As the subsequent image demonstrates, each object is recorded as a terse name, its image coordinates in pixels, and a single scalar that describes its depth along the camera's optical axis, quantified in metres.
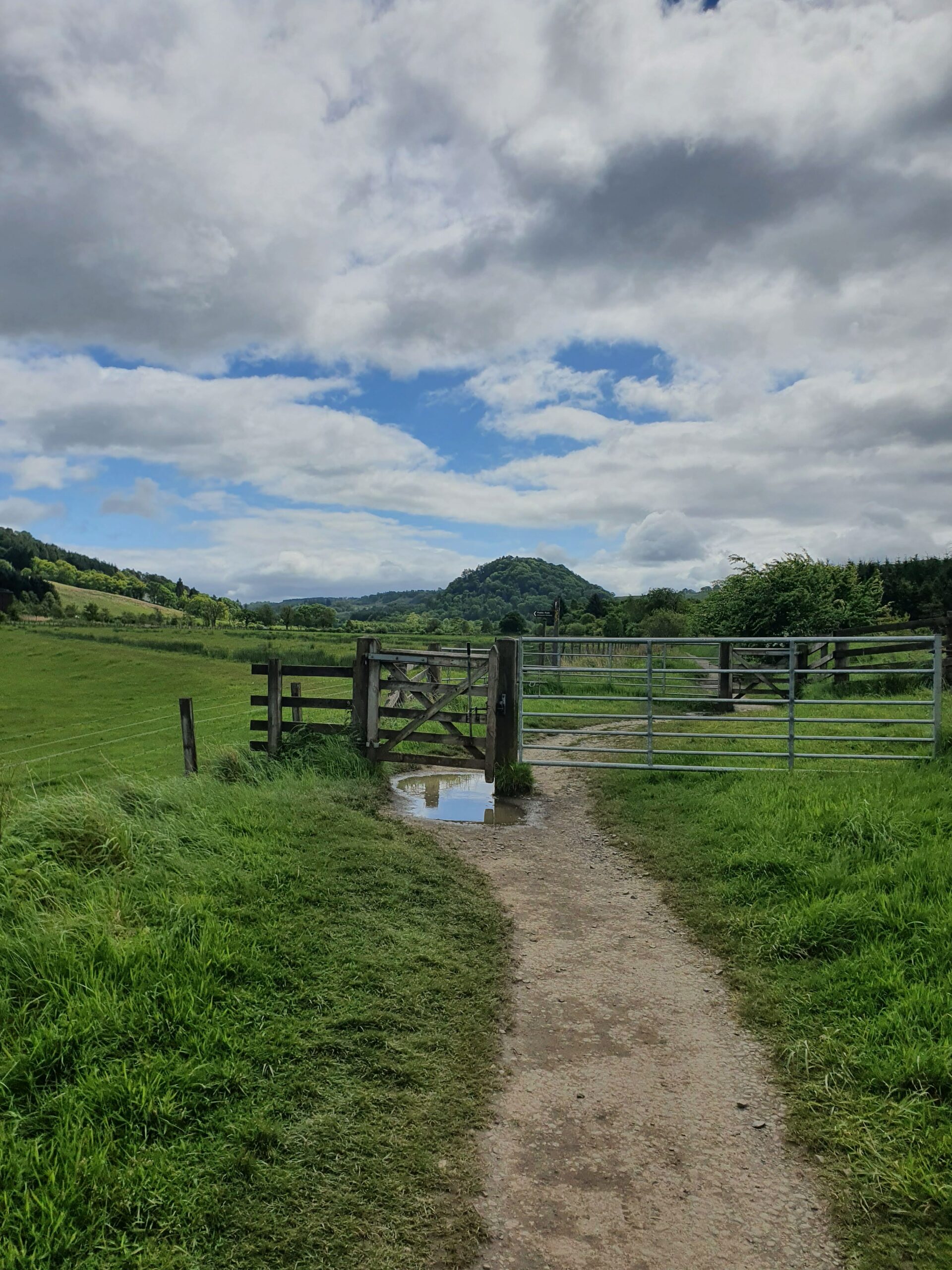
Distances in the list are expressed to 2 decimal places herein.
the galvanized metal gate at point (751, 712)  8.71
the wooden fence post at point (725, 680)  15.88
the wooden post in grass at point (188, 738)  9.07
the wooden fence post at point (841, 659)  15.12
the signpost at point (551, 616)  33.25
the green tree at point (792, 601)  20.34
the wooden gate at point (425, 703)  9.00
